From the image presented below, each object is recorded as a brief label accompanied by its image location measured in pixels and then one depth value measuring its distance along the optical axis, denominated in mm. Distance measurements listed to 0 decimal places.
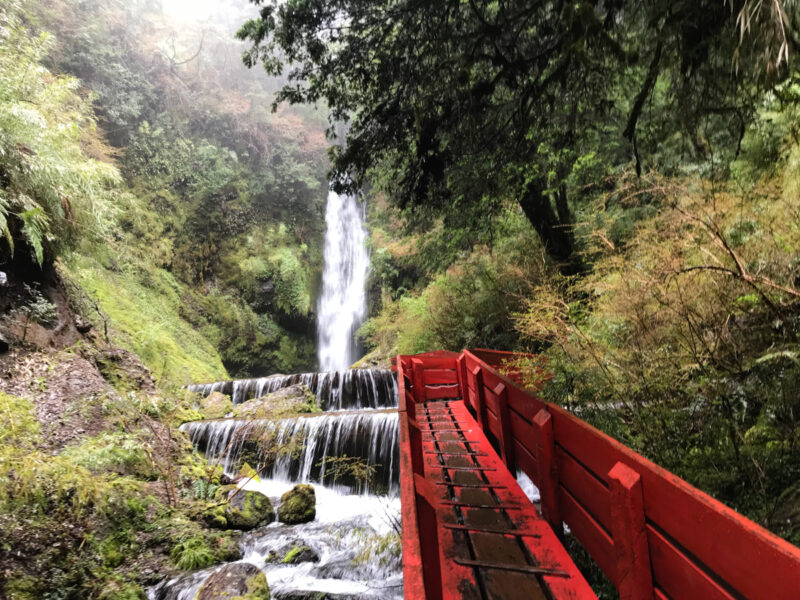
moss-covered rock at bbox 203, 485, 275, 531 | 6164
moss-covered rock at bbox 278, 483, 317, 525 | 6672
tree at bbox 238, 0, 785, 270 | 3268
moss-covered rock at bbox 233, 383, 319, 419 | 9516
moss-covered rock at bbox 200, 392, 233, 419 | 10328
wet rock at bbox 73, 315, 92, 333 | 8617
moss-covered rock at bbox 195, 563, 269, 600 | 4246
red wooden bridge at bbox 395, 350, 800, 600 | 1453
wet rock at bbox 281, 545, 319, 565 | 5457
